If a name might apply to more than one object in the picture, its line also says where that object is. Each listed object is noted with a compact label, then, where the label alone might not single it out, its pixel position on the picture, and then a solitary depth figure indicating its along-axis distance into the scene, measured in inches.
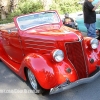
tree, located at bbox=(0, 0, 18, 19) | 540.4
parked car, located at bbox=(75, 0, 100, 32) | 269.5
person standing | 225.8
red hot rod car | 129.4
